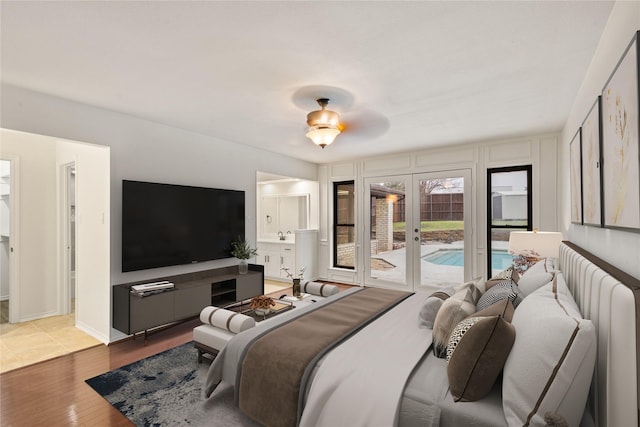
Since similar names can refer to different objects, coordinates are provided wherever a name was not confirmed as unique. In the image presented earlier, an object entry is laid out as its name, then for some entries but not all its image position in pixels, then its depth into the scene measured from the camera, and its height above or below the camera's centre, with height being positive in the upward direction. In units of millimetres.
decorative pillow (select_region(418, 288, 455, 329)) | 2160 -695
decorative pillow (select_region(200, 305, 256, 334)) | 2445 -870
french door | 4945 -287
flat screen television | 3432 -112
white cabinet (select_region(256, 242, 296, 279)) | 6301 -922
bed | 1129 -770
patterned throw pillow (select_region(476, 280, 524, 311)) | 1911 -518
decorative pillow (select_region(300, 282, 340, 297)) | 3533 -877
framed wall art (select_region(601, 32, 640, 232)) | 1229 +312
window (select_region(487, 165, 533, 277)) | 4496 +75
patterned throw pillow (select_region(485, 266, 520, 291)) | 2328 -504
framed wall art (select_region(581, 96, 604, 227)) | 1782 +295
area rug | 2064 -1365
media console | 3176 -979
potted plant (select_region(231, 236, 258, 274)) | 4504 -567
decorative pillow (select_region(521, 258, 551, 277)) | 2335 -432
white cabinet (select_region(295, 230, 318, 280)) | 6133 -773
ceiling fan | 2797 +1094
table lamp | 3078 -341
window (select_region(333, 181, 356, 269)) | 6285 -232
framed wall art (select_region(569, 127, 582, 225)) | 2417 +308
